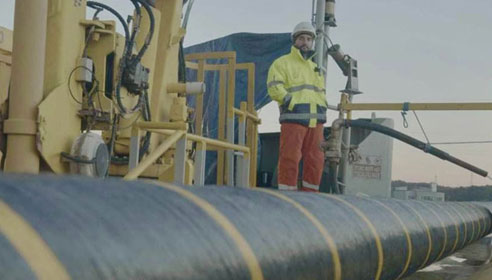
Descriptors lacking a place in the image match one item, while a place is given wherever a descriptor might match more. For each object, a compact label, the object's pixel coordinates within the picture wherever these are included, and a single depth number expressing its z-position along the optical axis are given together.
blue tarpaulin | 9.80
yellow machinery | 3.55
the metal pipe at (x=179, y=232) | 1.33
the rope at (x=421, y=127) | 7.11
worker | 6.23
